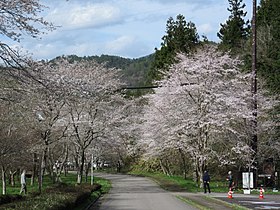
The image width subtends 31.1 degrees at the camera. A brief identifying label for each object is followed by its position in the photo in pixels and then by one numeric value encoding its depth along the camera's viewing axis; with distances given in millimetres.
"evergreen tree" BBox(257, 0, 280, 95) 35156
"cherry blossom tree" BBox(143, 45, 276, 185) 33781
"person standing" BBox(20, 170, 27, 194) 29917
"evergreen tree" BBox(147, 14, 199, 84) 54906
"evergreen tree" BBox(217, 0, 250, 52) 56688
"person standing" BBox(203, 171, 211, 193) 30672
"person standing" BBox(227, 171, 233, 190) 31656
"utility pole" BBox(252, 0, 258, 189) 32625
